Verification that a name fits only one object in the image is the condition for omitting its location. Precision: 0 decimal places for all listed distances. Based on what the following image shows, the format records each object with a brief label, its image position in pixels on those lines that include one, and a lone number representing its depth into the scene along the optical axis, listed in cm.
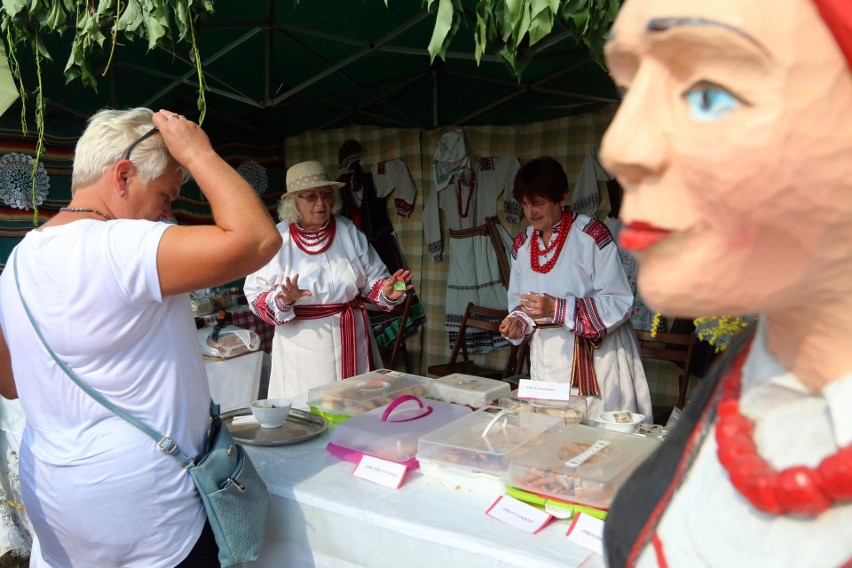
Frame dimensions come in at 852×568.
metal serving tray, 170
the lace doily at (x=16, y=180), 401
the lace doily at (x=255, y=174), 529
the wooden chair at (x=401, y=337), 448
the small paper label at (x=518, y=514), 120
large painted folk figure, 36
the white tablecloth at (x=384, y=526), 115
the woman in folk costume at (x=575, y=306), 239
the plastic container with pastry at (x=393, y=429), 150
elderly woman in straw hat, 287
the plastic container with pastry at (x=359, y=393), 191
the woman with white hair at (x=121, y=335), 114
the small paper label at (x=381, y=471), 142
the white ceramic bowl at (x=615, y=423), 160
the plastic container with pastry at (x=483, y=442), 139
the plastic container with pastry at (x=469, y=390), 191
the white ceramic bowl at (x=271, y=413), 180
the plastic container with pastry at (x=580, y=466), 120
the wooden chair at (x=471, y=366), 392
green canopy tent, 329
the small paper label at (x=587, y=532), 113
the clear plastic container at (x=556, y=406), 170
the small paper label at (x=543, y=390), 183
